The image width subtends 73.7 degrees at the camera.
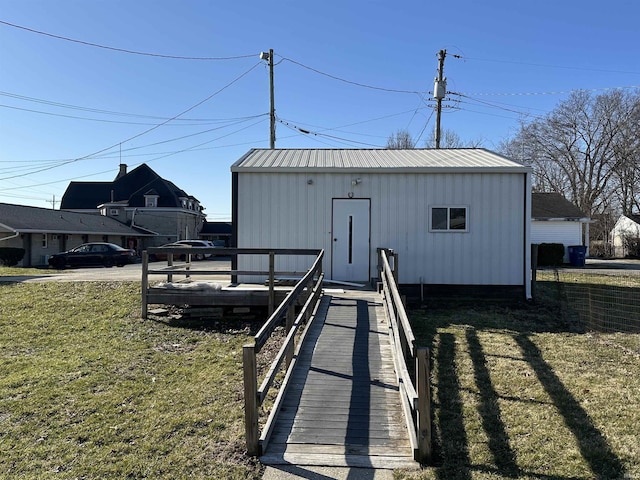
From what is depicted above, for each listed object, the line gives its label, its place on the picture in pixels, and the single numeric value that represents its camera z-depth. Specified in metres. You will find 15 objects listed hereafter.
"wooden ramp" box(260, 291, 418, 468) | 3.51
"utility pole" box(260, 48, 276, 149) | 19.89
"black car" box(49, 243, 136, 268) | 23.14
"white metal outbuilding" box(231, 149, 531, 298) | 10.05
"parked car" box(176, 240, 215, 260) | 27.90
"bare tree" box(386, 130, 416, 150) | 34.43
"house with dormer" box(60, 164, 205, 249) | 38.78
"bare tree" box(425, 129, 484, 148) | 33.00
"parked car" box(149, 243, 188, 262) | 27.94
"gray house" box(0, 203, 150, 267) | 24.80
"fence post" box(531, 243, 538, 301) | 9.90
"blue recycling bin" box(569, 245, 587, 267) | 21.12
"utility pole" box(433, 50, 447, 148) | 20.73
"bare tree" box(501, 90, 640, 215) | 34.16
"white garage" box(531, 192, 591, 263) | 22.66
